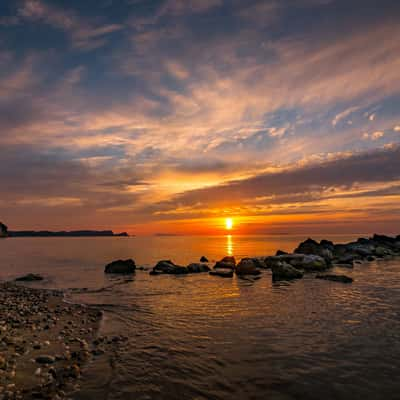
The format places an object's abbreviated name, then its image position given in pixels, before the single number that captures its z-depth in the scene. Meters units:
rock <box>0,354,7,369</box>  7.60
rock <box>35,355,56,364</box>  8.20
